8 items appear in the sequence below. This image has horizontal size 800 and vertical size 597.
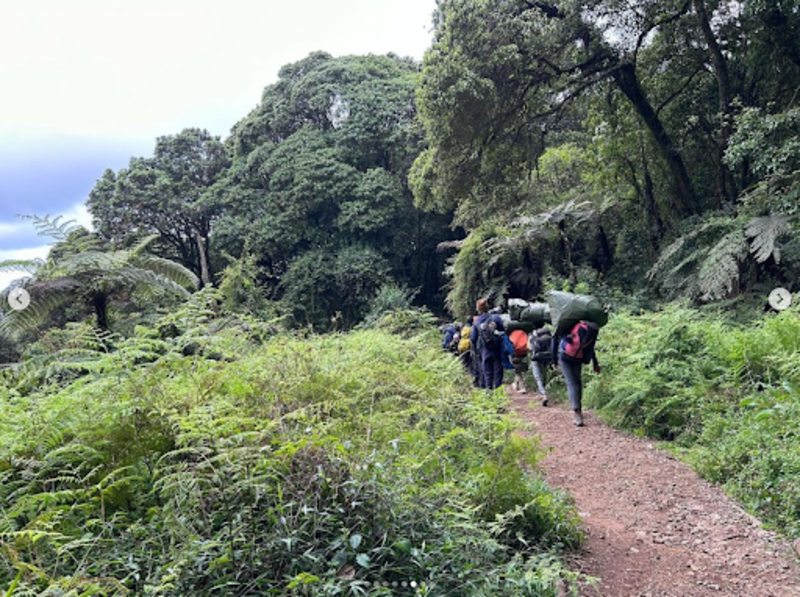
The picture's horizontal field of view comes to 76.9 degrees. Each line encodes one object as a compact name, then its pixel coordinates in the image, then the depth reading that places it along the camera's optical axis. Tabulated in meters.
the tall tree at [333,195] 22.27
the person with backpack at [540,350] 7.66
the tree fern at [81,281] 6.78
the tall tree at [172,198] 23.86
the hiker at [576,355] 5.87
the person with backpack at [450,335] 10.52
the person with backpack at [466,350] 9.03
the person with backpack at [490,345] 7.41
